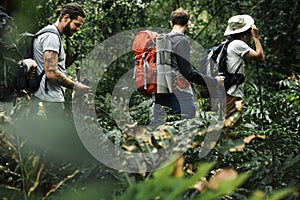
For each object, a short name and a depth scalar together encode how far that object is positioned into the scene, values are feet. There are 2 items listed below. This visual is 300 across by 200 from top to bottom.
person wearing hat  16.99
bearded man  13.34
